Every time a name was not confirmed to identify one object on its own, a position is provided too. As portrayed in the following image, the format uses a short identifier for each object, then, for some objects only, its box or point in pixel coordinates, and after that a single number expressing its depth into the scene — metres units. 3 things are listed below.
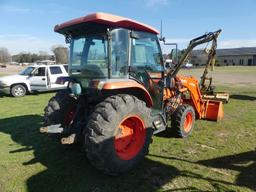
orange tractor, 3.01
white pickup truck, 10.90
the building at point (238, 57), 65.66
